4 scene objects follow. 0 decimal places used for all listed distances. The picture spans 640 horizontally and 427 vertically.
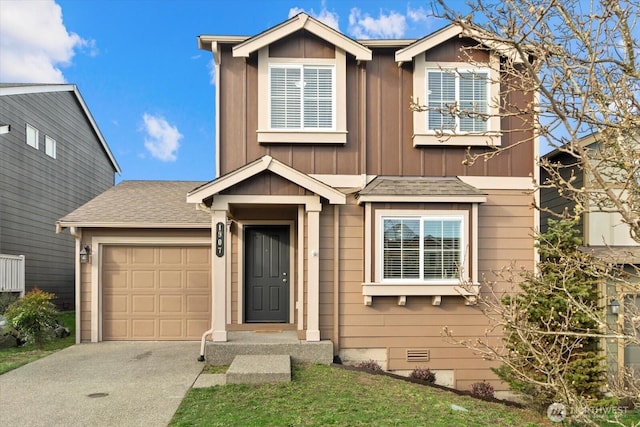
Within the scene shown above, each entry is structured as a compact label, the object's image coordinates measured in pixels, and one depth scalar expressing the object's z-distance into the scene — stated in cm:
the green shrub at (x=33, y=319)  1003
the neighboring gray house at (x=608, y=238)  918
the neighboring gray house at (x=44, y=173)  1433
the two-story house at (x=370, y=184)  859
